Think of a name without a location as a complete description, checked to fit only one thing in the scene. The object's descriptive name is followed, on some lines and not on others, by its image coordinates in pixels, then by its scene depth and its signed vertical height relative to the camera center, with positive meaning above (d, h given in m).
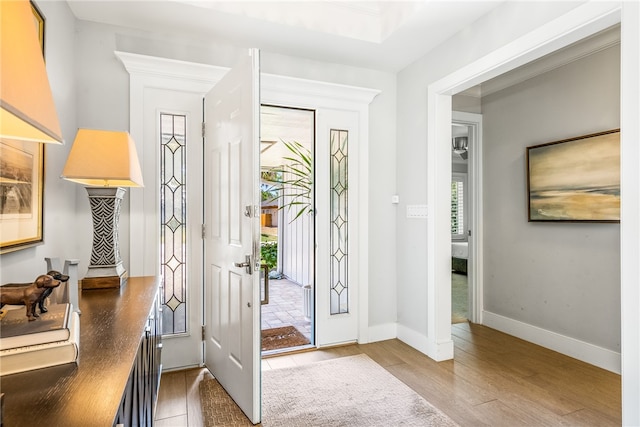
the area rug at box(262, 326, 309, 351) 3.29 -1.15
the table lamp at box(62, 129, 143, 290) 1.64 +0.19
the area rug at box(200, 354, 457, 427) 2.11 -1.17
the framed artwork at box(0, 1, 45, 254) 1.36 +0.11
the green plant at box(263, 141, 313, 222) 6.19 +0.74
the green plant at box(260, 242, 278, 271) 7.55 -0.74
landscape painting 2.78 +0.32
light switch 3.11 +0.06
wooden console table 0.73 -0.39
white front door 2.02 -0.10
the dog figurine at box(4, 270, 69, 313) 1.02 -0.23
